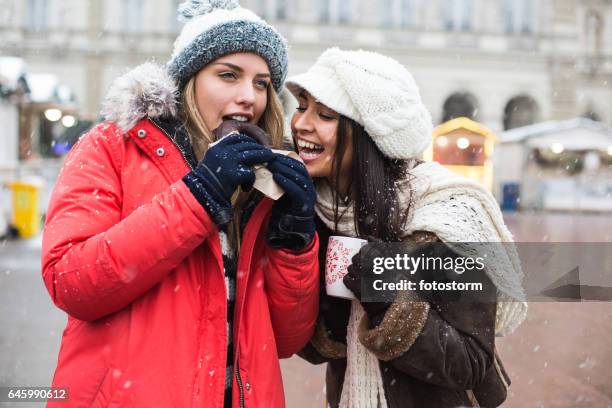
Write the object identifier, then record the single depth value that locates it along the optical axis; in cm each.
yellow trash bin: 1220
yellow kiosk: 1484
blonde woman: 168
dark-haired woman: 195
